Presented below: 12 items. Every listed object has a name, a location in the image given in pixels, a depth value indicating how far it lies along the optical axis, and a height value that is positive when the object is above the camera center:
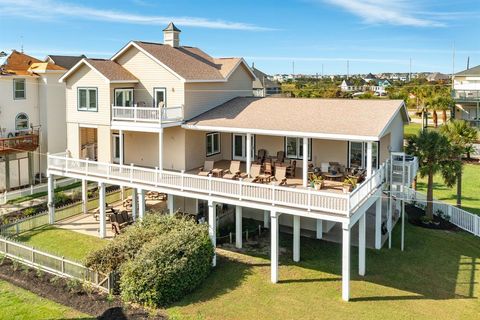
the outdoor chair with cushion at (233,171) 21.57 -2.14
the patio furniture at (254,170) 22.05 -2.06
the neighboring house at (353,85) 129.38 +14.01
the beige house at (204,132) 19.73 -0.17
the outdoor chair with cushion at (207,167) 23.82 -2.04
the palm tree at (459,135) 24.76 -0.37
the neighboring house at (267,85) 72.67 +8.08
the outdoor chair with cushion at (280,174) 21.32 -2.18
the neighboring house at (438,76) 150.52 +18.20
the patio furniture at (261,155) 24.28 -1.44
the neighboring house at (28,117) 31.05 +0.94
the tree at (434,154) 23.58 -1.34
